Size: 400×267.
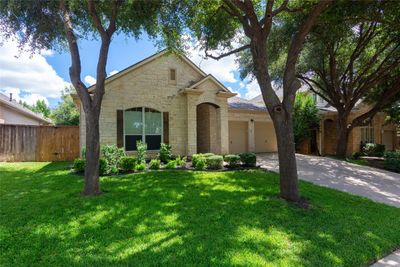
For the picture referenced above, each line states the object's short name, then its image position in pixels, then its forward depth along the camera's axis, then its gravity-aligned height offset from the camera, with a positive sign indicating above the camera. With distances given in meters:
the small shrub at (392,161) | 14.10 -1.35
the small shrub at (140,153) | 11.50 -0.65
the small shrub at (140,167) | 10.94 -1.19
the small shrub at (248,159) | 12.14 -1.01
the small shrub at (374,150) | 20.32 -1.08
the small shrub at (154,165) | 11.20 -1.14
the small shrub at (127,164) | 10.62 -1.03
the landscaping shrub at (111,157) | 10.43 -0.77
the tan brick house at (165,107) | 13.37 +1.70
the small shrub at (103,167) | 10.04 -1.08
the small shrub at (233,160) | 11.94 -1.04
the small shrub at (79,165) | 10.53 -1.06
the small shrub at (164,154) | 13.14 -0.81
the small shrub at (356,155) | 19.22 -1.38
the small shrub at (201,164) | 11.27 -1.13
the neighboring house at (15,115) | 19.42 +2.02
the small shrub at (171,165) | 11.54 -1.19
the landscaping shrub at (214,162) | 11.42 -1.07
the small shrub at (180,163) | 12.07 -1.16
